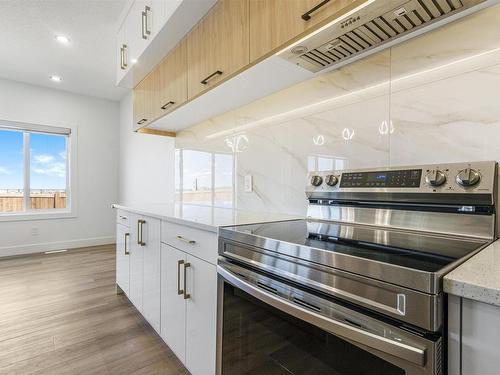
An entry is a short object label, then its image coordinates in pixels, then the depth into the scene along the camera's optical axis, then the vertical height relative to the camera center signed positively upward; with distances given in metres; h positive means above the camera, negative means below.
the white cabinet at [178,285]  1.14 -0.51
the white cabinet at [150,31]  1.49 +0.99
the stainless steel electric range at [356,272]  0.53 -0.20
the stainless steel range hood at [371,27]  0.86 +0.58
